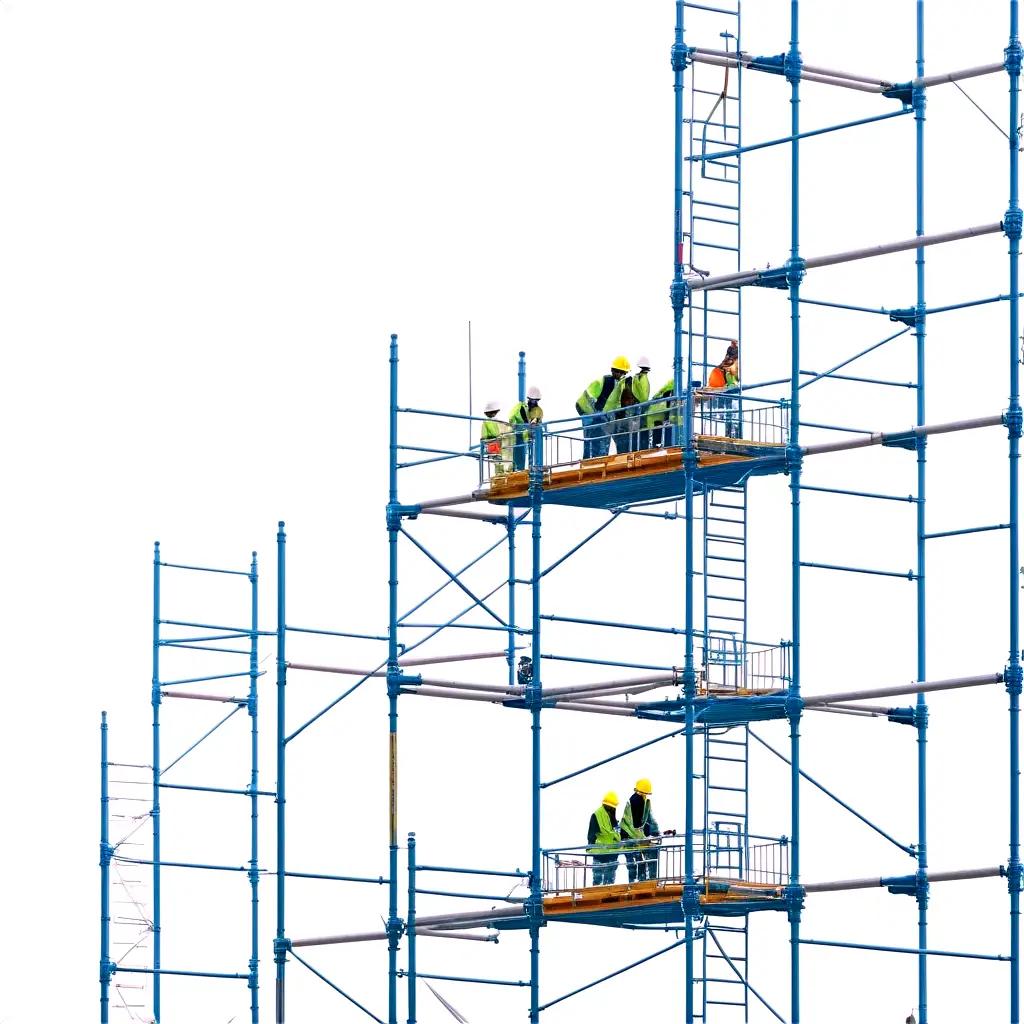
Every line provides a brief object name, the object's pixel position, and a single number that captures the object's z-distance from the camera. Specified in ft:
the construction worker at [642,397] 208.33
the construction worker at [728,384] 204.54
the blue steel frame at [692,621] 197.98
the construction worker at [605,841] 209.05
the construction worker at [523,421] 216.13
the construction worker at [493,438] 216.74
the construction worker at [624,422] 209.36
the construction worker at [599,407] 211.00
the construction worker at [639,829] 207.21
